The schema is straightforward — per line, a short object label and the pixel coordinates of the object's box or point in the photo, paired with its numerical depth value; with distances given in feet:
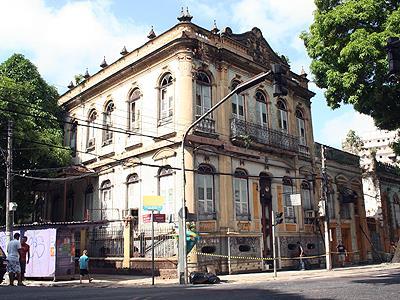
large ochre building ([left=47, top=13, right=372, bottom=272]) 70.13
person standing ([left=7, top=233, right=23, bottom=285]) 49.57
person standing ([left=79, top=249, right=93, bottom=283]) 58.39
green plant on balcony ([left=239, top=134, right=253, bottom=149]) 75.56
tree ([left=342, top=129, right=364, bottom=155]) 124.77
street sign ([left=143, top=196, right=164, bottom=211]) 55.36
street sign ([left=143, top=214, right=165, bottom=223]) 57.66
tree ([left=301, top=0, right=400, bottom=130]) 46.65
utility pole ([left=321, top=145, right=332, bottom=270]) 76.59
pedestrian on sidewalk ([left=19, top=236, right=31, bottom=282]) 55.99
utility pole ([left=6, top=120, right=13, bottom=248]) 64.23
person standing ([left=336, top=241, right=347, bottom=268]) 90.08
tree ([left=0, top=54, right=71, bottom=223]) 71.92
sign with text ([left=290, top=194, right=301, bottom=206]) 76.33
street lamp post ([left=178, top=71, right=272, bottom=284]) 54.29
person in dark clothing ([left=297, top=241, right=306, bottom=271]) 78.62
